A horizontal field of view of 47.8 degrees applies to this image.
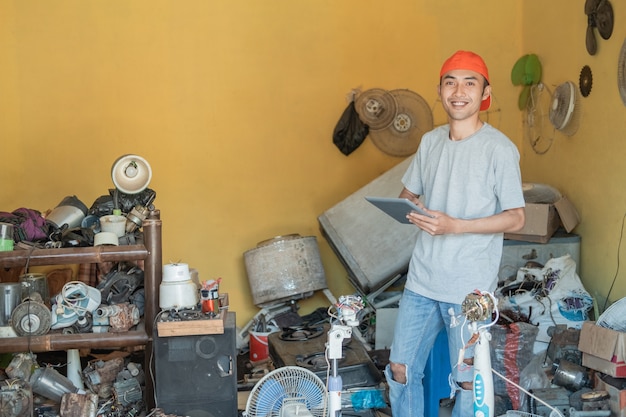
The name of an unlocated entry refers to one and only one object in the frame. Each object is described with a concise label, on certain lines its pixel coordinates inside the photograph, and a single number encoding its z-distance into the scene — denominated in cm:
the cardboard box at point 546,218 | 482
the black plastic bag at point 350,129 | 585
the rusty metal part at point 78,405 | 353
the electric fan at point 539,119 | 549
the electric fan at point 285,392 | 343
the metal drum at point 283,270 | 530
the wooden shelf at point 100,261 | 361
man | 288
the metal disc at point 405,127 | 589
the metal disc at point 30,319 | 361
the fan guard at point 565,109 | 498
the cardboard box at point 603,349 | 366
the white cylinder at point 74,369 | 414
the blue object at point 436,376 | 372
